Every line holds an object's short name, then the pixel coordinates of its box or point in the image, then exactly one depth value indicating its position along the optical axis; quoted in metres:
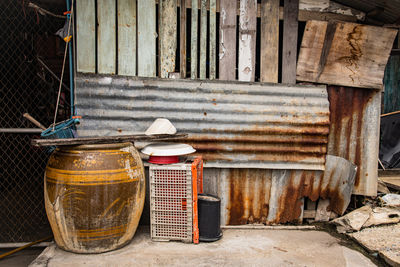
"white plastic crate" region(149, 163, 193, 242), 3.55
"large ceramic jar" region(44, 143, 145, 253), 3.08
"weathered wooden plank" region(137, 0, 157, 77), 4.05
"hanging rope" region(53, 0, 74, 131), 3.82
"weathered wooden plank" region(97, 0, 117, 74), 4.00
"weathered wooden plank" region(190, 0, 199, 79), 4.10
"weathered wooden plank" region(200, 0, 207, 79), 4.12
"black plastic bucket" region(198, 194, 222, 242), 3.65
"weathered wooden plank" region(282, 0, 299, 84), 4.27
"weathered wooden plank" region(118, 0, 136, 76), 4.03
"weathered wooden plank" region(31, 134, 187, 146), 2.88
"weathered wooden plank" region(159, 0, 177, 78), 4.09
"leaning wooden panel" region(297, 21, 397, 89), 4.29
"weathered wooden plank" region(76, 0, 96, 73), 3.97
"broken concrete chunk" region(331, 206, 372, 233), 4.05
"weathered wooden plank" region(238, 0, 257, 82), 4.20
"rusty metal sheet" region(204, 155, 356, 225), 4.32
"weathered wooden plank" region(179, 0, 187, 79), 4.11
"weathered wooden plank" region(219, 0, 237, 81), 4.16
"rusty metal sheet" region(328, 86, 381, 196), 4.38
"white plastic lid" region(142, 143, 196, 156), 3.51
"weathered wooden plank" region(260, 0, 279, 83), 4.21
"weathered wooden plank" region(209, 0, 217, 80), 4.13
